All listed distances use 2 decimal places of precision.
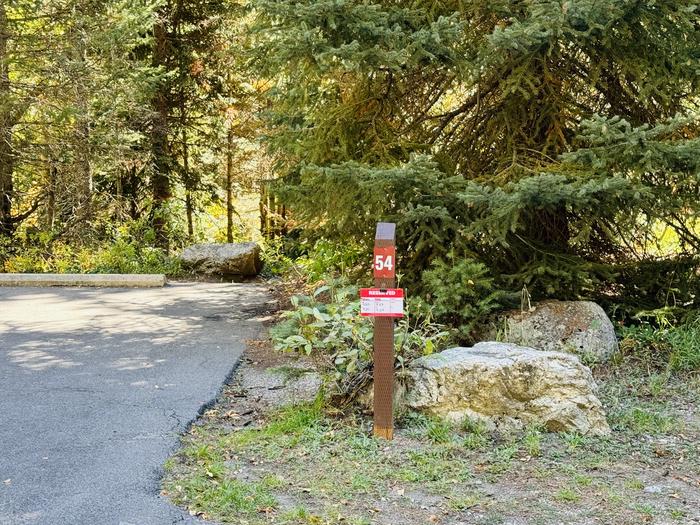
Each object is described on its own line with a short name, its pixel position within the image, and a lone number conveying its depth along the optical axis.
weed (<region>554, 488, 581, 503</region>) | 3.44
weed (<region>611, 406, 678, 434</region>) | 4.46
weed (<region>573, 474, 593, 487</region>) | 3.64
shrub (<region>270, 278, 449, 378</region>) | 4.72
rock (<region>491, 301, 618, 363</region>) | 6.00
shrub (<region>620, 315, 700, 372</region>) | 5.76
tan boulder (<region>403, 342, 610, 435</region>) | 4.42
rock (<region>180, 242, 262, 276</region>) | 12.56
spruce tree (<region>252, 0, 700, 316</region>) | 5.34
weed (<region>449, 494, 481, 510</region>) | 3.37
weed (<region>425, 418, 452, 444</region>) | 4.28
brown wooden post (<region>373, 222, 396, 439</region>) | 4.32
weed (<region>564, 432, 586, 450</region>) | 4.17
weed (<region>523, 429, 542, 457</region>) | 4.07
